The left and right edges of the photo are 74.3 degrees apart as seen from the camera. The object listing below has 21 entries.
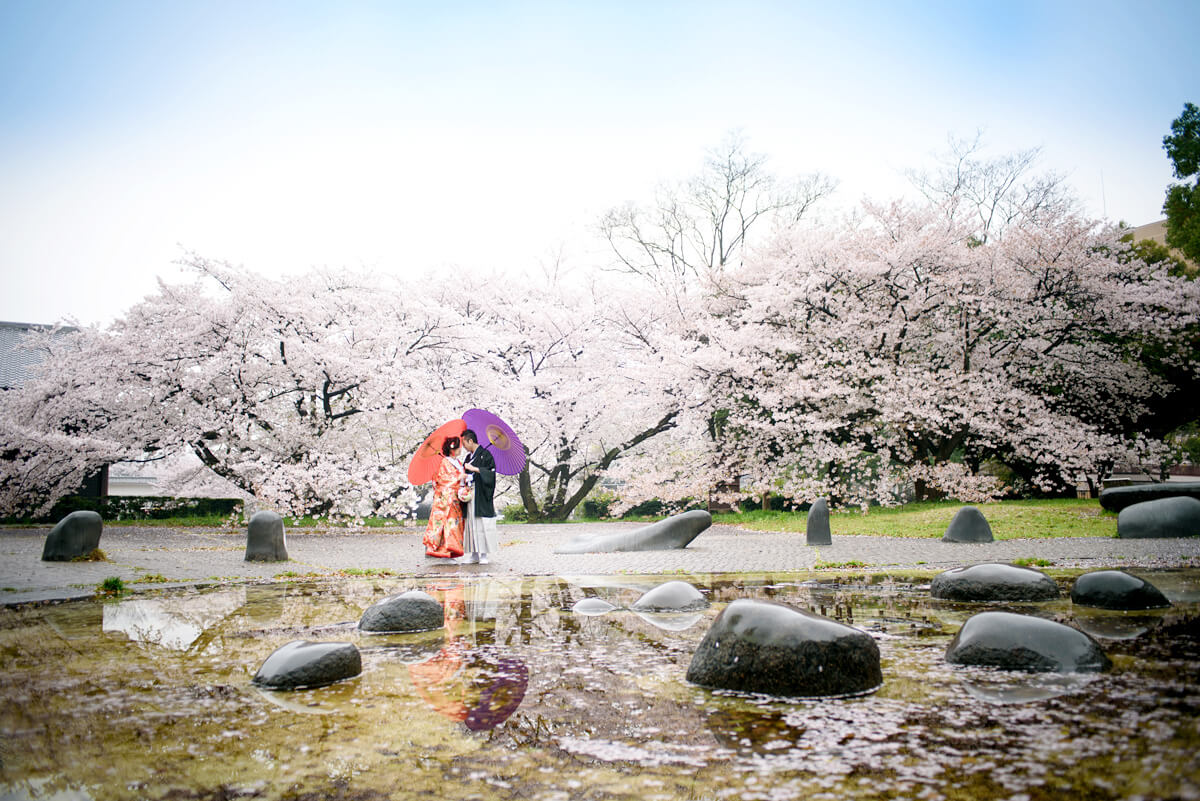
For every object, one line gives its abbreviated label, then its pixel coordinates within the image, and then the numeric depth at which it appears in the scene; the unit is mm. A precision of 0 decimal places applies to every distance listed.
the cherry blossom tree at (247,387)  18562
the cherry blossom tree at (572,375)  22922
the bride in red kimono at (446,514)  12617
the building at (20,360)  23156
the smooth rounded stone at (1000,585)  6918
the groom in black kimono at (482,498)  12602
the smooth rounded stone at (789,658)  4172
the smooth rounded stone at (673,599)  7130
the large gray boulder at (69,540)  11055
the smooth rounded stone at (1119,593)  6254
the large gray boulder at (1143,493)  13859
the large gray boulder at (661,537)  13844
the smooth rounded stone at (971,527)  12930
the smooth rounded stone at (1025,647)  4363
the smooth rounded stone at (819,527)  13697
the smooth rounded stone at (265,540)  11703
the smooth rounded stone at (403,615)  6223
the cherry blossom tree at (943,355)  20234
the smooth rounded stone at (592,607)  7004
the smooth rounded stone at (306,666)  4445
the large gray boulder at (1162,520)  12133
